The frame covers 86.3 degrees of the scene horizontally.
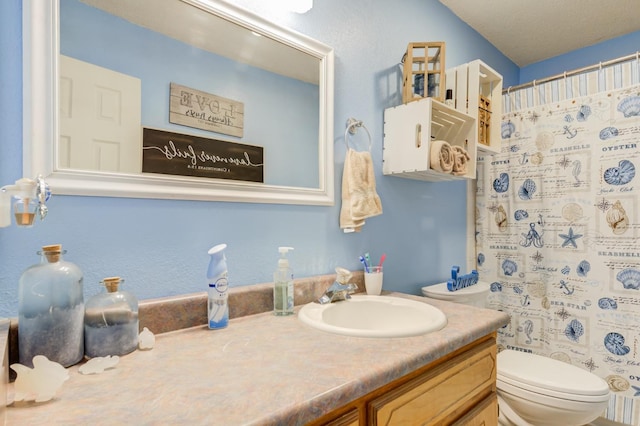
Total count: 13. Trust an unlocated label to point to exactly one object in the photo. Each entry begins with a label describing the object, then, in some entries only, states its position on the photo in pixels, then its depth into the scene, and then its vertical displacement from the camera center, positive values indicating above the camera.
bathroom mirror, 0.73 +0.34
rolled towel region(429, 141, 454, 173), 1.40 +0.24
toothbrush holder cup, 1.30 -0.26
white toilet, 1.31 -0.70
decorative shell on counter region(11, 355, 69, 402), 0.52 -0.26
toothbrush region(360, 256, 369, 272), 1.32 -0.20
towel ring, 1.37 +0.35
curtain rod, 1.66 +0.76
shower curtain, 1.67 -0.06
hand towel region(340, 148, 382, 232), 1.30 +0.08
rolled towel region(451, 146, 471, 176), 1.49 +0.24
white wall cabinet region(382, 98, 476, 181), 1.41 +0.34
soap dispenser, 1.02 -0.23
